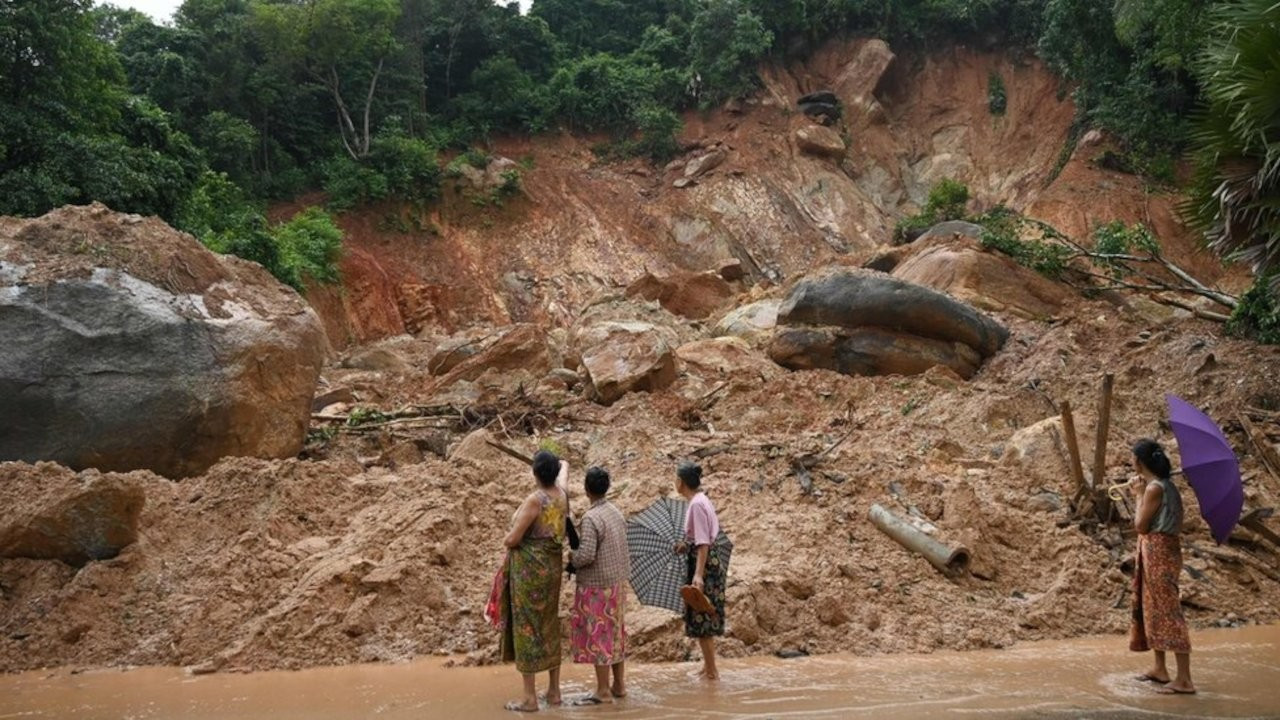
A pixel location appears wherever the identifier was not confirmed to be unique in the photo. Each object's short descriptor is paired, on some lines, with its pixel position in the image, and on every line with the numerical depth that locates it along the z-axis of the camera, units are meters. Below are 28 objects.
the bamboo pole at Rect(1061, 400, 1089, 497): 8.13
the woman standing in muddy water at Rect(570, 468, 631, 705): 5.09
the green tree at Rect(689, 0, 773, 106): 31.83
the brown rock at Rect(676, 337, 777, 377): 14.47
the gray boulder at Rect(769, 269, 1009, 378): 14.47
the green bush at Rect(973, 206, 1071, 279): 16.64
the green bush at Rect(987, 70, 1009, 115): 33.00
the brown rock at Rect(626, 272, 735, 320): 21.22
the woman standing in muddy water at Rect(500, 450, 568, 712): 4.95
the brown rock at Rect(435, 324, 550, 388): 14.95
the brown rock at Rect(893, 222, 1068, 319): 16.48
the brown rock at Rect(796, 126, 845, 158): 32.62
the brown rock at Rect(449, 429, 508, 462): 9.91
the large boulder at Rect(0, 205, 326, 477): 8.63
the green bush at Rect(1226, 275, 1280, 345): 11.73
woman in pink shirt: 5.41
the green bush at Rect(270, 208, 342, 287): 21.94
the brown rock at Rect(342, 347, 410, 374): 18.42
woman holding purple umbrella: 5.18
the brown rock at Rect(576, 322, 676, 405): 13.14
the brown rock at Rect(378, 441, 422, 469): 10.49
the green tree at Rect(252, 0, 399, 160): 26.48
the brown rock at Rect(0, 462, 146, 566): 6.99
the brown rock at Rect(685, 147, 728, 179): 31.70
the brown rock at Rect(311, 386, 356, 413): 13.09
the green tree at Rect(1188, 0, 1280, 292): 7.71
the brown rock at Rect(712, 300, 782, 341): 17.28
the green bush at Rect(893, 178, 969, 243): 24.77
